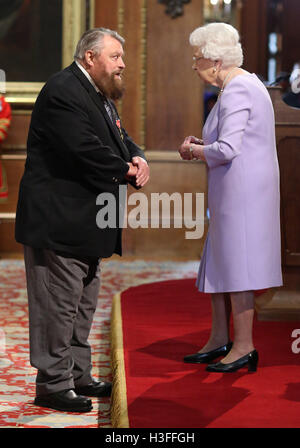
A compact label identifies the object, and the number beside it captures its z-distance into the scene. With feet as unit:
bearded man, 23.50
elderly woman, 25.00
